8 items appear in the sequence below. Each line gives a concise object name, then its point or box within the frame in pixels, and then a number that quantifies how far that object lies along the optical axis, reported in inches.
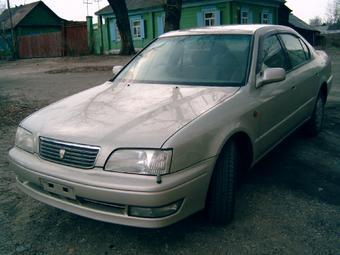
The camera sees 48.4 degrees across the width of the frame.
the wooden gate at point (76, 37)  1163.9
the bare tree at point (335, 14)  3806.1
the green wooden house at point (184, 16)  1009.5
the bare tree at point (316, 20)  4828.0
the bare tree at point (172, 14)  528.4
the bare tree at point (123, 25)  835.4
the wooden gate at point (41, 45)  1172.6
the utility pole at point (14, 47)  1212.5
